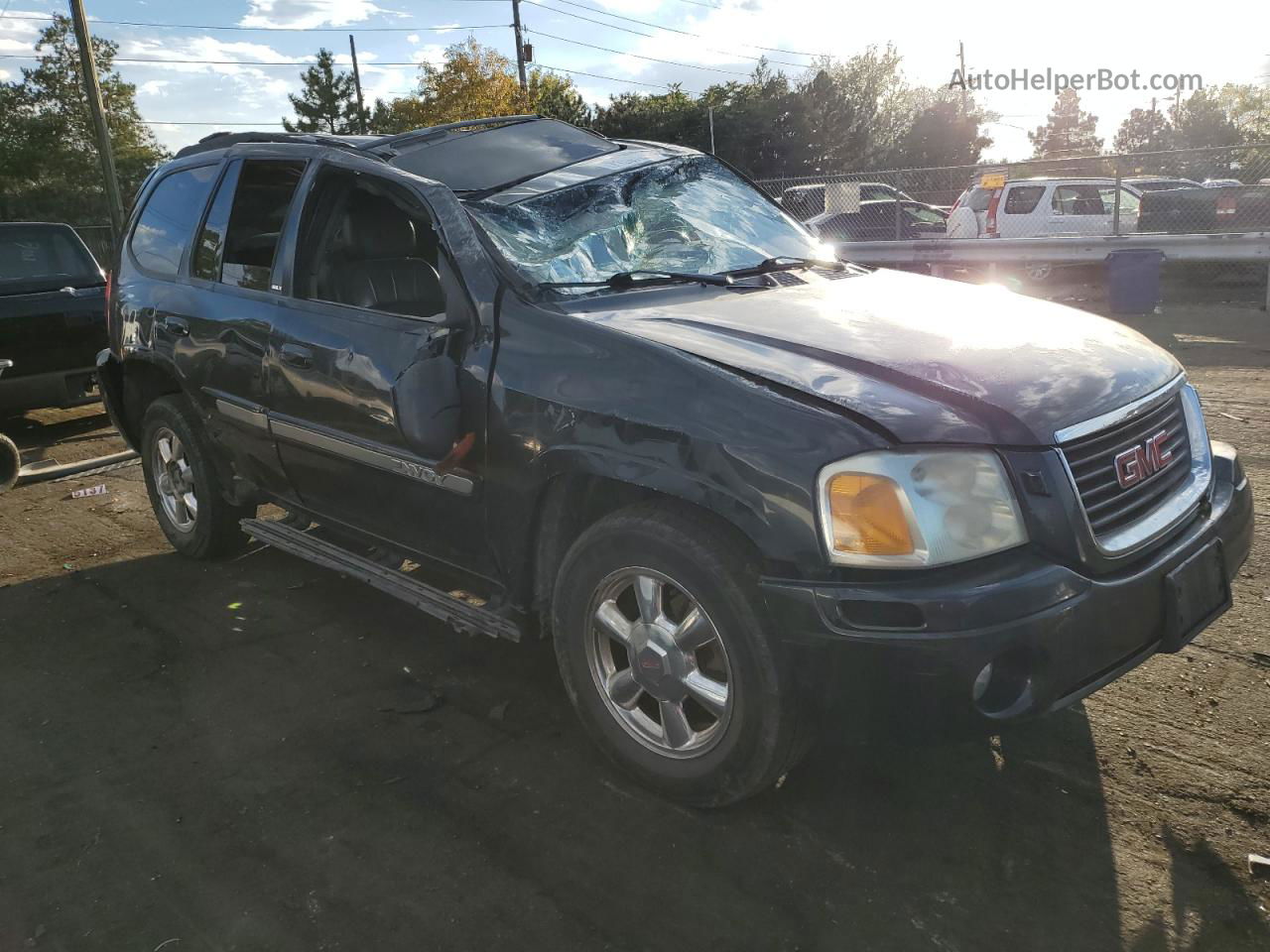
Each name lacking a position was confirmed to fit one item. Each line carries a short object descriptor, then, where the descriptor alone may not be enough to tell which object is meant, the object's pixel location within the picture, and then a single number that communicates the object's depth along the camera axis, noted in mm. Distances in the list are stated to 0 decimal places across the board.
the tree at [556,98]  41469
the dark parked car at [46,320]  7875
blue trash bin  13227
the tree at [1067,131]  78750
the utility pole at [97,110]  18656
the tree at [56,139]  44312
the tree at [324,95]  62781
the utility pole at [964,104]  56094
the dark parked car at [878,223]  17016
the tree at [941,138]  54375
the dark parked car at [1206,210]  13773
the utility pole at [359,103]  49062
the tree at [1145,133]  65938
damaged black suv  2377
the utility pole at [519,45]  37875
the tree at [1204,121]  58750
